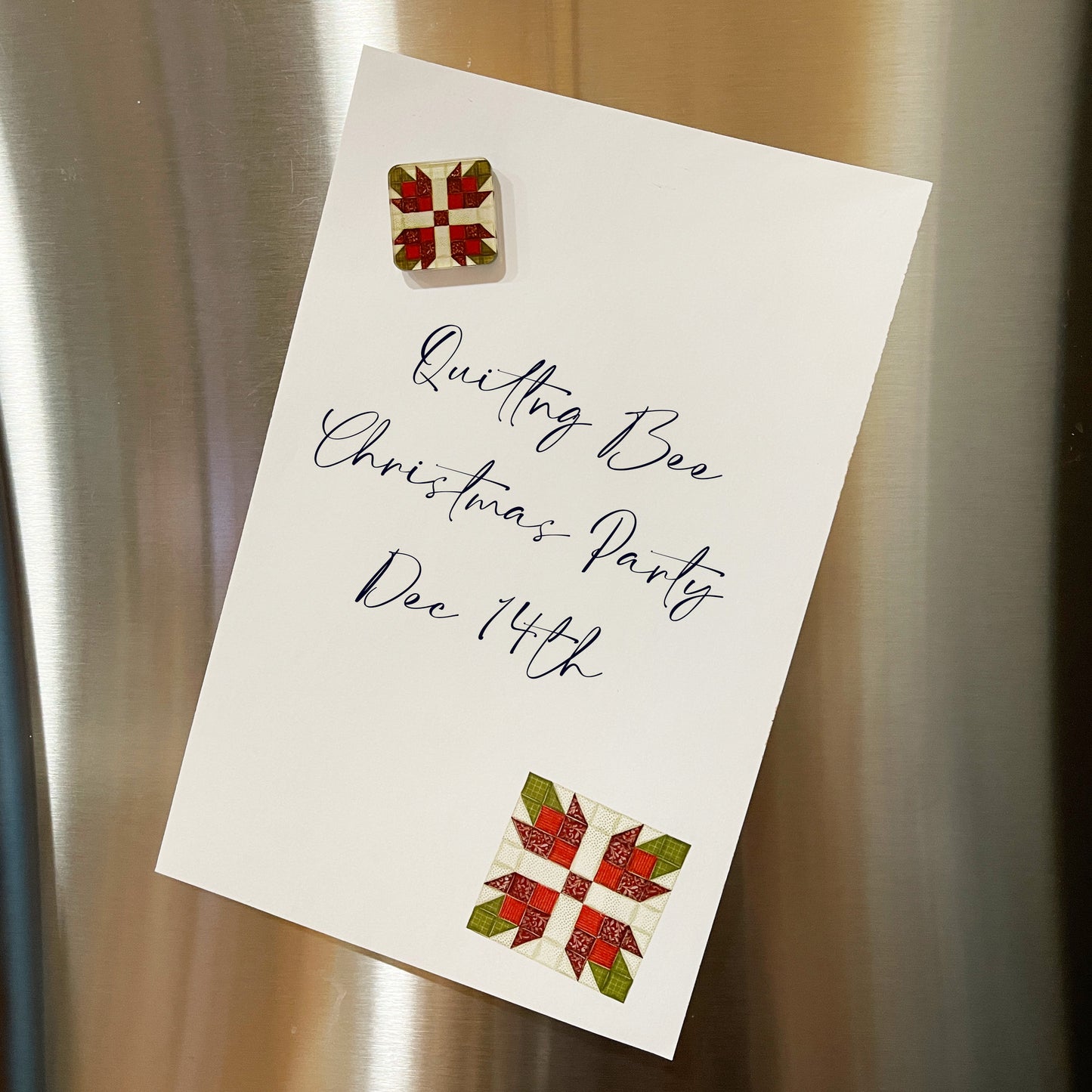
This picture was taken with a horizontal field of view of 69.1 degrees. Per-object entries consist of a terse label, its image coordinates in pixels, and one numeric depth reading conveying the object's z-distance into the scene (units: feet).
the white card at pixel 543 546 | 1.11
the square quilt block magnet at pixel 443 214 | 1.11
